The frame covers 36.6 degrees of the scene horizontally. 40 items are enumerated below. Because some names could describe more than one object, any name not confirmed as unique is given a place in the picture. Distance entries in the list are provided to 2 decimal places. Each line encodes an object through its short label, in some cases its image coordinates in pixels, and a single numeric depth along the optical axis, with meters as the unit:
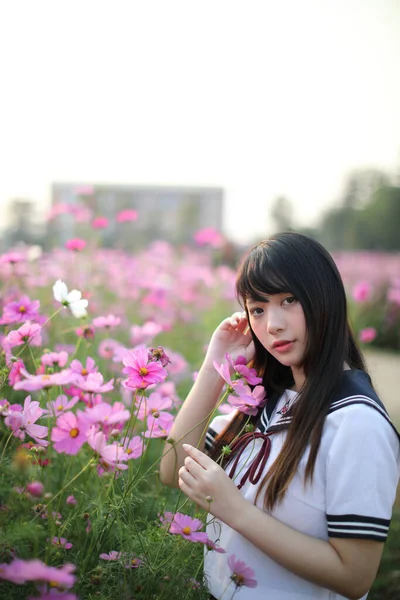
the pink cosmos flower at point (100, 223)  2.77
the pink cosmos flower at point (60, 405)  1.00
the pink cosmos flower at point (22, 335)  1.04
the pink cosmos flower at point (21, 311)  1.16
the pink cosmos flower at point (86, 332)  1.29
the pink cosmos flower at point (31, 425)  0.90
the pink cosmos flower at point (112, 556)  0.89
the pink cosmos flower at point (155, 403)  1.06
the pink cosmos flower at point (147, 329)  1.61
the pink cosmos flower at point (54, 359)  1.09
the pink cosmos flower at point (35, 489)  0.73
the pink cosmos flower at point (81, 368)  1.06
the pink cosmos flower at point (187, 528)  0.83
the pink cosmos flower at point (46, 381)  0.83
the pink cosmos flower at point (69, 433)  0.93
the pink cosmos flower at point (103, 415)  0.92
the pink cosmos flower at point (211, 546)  0.82
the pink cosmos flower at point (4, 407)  0.87
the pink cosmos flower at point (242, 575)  0.80
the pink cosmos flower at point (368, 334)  2.65
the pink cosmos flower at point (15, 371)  1.06
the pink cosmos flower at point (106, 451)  0.89
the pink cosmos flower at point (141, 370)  0.93
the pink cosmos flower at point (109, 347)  1.52
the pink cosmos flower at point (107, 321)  1.36
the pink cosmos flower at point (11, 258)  1.46
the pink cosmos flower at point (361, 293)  3.28
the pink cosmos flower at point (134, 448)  0.95
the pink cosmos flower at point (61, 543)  0.88
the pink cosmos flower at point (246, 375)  0.97
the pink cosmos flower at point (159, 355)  0.96
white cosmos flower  1.14
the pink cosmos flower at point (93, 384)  0.94
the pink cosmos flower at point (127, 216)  3.20
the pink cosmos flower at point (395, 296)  4.07
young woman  0.85
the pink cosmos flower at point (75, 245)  1.78
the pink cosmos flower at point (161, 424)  1.07
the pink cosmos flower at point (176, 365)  1.81
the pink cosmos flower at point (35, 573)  0.62
